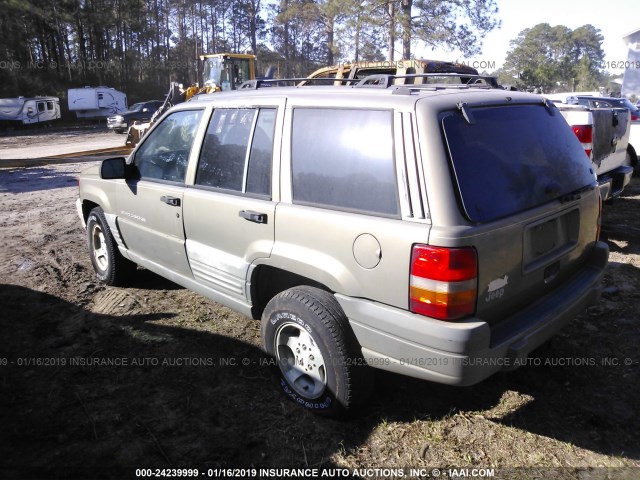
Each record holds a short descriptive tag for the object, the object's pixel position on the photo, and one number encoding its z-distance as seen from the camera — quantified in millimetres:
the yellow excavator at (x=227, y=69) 21922
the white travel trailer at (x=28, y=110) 29672
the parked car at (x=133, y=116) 26378
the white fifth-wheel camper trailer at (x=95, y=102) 35250
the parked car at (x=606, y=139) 5473
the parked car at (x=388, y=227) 2402
